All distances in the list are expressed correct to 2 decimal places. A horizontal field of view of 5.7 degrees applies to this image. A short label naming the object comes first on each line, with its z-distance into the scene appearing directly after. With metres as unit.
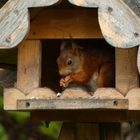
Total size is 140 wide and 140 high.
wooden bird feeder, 5.92
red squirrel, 6.48
